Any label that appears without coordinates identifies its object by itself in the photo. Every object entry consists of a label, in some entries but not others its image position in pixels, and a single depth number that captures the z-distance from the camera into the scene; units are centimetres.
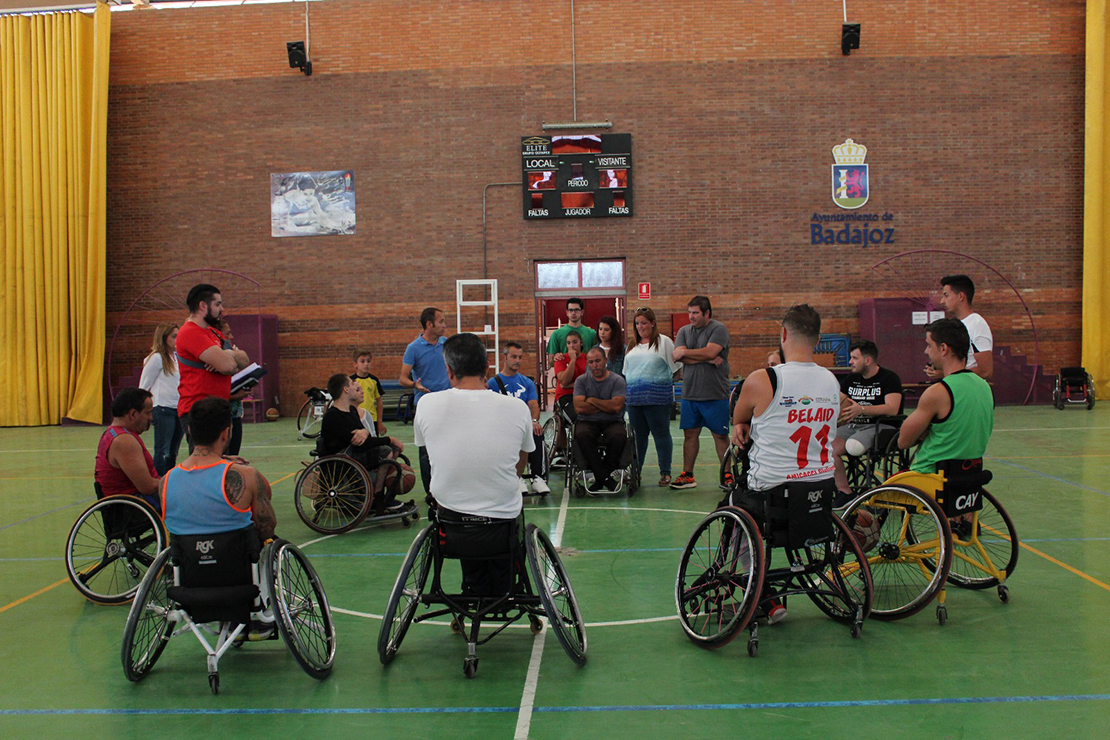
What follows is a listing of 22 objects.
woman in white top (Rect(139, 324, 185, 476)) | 650
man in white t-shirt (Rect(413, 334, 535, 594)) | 344
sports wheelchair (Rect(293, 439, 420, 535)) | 609
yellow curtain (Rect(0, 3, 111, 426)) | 1545
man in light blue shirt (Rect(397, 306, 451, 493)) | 706
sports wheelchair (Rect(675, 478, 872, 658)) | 353
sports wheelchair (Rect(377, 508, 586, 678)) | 341
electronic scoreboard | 1518
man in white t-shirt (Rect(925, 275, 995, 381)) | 538
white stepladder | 1491
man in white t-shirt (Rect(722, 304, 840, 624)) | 363
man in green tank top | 407
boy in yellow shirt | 927
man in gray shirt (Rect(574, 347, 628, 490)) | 732
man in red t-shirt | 525
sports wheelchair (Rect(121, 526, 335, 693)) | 329
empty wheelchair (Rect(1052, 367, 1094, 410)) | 1395
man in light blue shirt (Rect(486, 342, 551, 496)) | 709
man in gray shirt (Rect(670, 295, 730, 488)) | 728
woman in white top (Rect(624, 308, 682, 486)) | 754
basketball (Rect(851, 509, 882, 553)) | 421
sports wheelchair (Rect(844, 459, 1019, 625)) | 390
